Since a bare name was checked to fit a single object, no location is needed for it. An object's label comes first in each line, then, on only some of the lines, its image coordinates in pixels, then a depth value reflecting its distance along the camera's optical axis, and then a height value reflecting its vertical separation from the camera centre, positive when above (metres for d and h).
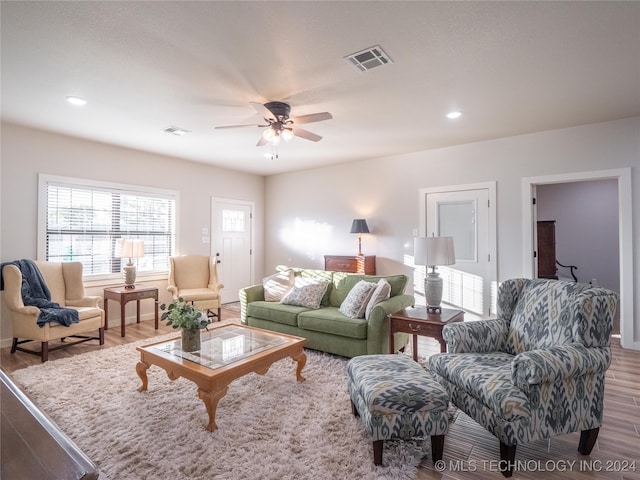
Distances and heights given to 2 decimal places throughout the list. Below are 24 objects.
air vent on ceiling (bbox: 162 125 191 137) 4.04 +1.41
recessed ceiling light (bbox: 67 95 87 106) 3.17 +1.39
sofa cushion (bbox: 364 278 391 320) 3.28 -0.48
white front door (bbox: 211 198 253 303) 6.23 +0.06
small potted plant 2.58 -0.57
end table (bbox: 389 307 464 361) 2.83 -0.65
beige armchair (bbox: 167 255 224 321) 4.83 -0.51
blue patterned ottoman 1.82 -0.89
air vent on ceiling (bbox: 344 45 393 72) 2.38 +1.37
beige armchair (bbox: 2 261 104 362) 3.43 -0.68
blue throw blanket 3.48 -0.56
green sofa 3.18 -0.76
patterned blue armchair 1.78 -0.73
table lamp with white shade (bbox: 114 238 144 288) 4.60 -0.08
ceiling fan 3.08 +1.14
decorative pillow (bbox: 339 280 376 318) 3.41 -0.55
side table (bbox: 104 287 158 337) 4.34 -0.64
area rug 1.84 -1.18
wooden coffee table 2.22 -0.83
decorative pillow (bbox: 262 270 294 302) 4.24 -0.50
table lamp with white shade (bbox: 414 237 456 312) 3.06 -0.10
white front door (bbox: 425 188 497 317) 4.61 +0.05
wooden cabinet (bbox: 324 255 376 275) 5.35 -0.28
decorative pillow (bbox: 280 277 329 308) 3.92 -0.55
